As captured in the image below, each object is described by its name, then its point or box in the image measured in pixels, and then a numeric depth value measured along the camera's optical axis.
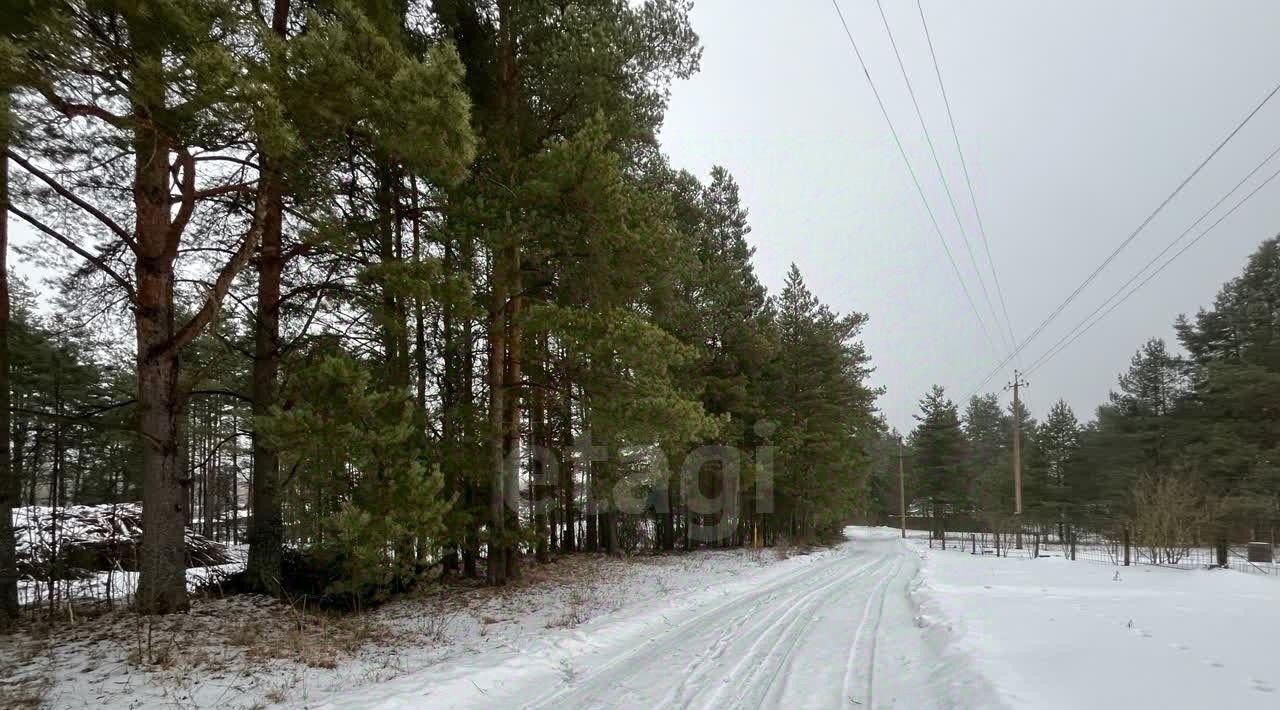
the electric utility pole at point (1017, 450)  27.34
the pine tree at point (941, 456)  50.34
